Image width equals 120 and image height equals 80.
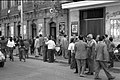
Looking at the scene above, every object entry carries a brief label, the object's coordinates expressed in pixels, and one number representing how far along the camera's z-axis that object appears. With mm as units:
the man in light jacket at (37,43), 19331
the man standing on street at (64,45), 17673
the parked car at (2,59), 12927
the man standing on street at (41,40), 19766
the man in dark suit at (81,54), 10491
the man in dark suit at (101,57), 9578
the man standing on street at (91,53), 10891
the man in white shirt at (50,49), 15684
